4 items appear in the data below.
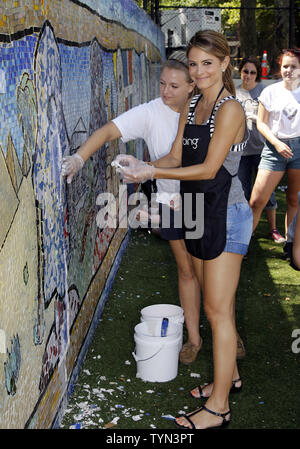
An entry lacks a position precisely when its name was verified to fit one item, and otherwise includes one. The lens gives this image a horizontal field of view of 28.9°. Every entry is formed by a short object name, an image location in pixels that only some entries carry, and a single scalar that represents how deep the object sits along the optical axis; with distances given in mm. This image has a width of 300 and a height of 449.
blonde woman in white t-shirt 4070
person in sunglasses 6828
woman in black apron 3082
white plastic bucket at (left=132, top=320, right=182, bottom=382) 3994
